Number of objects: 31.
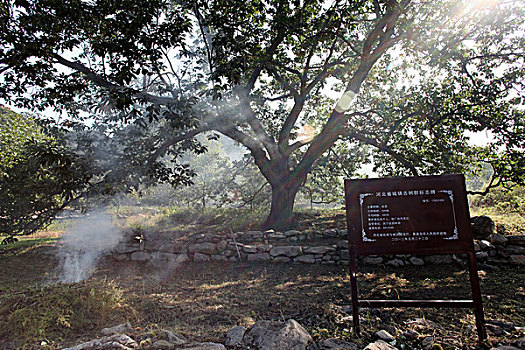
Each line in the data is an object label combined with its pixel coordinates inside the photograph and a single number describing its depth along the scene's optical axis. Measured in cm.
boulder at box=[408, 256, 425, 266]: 614
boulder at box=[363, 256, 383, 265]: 635
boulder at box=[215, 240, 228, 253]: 756
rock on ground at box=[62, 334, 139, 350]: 271
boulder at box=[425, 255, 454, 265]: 606
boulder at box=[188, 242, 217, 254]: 755
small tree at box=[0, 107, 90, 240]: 646
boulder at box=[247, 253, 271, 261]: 720
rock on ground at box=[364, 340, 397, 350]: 273
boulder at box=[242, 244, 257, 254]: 735
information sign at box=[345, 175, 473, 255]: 333
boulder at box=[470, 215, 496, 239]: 649
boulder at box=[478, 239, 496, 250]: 609
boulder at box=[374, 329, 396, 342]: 301
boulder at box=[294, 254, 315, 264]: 680
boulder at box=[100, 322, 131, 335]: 340
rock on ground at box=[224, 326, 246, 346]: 291
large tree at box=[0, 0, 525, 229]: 538
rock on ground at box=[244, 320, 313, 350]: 275
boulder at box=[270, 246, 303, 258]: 698
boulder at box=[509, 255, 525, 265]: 585
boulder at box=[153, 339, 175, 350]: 274
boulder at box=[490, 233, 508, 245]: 607
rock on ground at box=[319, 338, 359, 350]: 278
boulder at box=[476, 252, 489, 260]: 603
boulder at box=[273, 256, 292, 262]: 701
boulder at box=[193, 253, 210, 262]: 751
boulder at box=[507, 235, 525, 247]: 597
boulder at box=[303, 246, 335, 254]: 679
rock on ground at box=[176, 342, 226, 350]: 274
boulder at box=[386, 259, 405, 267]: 617
